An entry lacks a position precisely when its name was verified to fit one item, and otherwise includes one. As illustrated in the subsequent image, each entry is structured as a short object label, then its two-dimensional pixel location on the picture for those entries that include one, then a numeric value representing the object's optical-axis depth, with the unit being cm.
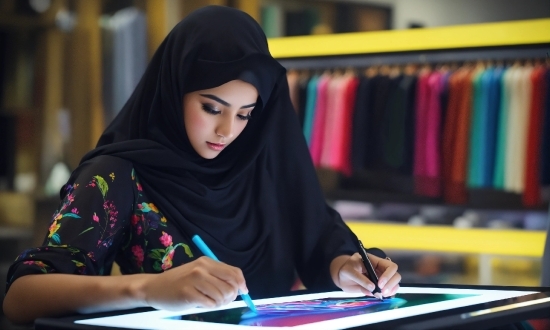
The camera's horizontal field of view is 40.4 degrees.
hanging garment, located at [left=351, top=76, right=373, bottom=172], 351
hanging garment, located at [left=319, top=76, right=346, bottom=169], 356
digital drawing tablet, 96
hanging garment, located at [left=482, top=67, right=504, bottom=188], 328
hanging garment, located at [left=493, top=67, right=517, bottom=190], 325
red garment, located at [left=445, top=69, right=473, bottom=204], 331
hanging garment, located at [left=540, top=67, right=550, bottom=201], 316
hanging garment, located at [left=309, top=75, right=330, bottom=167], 361
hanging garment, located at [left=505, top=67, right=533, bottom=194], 321
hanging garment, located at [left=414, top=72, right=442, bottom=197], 337
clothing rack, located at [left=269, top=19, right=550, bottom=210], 317
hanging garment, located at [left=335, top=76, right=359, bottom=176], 354
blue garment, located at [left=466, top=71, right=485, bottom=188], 329
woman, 123
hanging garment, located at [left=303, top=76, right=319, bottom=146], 361
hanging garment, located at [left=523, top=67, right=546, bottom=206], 317
